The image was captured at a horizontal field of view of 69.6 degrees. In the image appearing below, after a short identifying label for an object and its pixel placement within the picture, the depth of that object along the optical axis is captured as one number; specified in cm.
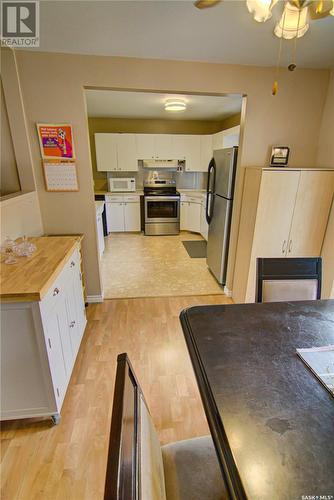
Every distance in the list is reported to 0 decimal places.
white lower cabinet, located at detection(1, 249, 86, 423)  130
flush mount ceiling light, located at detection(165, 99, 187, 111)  359
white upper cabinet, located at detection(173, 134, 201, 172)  524
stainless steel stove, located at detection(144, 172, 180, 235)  521
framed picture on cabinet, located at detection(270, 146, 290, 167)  244
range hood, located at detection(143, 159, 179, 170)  547
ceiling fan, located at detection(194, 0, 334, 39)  97
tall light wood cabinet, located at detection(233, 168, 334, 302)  224
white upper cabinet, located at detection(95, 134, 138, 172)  511
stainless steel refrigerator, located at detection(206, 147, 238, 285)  275
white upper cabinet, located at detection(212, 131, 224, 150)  464
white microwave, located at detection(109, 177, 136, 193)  534
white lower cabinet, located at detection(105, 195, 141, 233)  529
